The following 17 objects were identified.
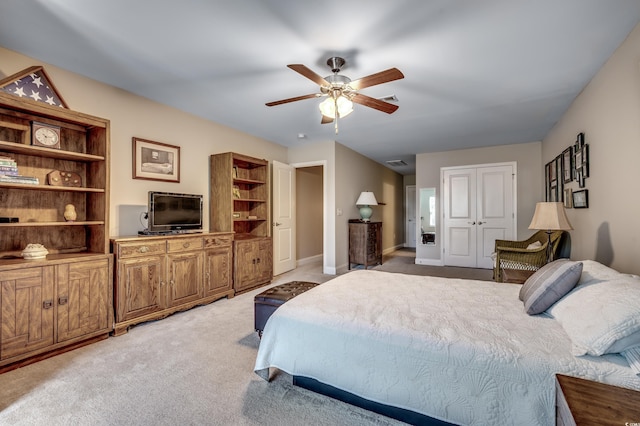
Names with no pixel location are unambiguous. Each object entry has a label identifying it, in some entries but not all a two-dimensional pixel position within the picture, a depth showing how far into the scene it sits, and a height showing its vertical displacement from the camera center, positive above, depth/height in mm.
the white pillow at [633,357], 1101 -572
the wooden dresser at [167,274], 2758 -661
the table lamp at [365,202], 5950 +225
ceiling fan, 2269 +1021
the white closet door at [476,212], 5629 +19
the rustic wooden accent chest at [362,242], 5723 -584
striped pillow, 1623 -421
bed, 1176 -620
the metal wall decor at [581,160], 2933 +554
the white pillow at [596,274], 1654 -364
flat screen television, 3170 +4
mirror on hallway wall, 6453 -70
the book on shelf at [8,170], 2205 +335
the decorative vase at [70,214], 2619 -5
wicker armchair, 3598 -565
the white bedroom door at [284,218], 5043 -83
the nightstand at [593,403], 879 -619
